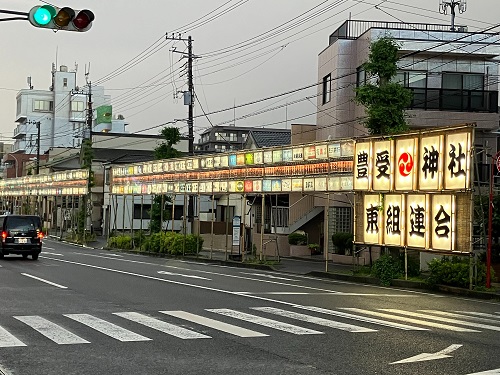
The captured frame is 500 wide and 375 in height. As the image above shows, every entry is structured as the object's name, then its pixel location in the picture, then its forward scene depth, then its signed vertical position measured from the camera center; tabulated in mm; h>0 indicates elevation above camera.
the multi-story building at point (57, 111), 110062 +17393
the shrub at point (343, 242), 34938 -563
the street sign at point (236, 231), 35000 -117
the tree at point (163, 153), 49062 +5014
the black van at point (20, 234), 32656 -435
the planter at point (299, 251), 38844 -1128
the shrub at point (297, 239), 39250 -496
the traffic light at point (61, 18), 12219 +3498
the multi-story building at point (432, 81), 35594 +7643
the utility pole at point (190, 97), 47569 +8853
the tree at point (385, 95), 26406 +4939
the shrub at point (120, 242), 49125 -1095
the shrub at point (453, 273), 21406 -1197
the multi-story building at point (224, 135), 131250 +16780
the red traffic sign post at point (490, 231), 20575 +64
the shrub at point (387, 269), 24203 -1261
